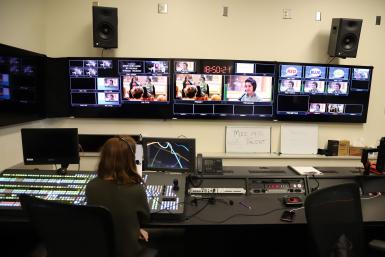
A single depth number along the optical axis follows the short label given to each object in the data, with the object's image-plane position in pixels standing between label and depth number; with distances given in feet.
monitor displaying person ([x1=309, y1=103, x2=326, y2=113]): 13.44
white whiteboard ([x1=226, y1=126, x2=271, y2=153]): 13.48
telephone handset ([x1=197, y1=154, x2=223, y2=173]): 7.80
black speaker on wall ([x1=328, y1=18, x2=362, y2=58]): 12.34
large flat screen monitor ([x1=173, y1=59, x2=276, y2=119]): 12.85
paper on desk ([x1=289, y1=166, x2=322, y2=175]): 7.92
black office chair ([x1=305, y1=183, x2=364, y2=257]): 4.71
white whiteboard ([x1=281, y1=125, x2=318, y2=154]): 13.67
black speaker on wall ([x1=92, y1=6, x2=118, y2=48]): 11.68
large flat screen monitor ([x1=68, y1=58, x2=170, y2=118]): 12.63
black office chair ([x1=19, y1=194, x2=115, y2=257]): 3.87
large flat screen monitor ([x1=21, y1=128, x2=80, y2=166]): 7.57
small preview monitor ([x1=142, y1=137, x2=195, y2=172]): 7.46
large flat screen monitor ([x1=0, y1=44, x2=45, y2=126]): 8.87
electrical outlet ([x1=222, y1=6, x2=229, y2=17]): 12.93
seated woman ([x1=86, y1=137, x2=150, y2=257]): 4.79
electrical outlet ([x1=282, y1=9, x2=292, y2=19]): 13.12
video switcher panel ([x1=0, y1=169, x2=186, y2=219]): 5.98
